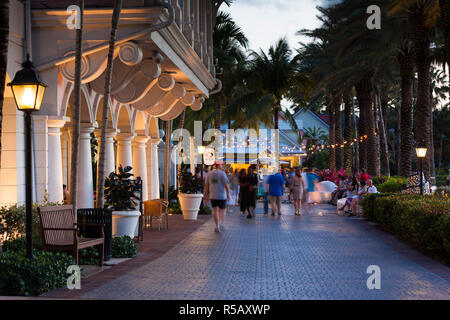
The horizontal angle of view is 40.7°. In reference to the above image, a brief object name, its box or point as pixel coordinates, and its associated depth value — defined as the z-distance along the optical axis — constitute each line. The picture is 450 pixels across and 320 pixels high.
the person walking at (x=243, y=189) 22.11
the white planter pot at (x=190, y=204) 20.14
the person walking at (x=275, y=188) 21.92
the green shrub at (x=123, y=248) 11.03
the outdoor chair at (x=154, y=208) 15.97
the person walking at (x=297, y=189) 22.53
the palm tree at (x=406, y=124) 26.12
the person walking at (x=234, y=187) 28.98
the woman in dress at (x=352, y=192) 22.38
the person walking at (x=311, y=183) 27.31
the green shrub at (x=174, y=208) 23.59
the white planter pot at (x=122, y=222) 12.16
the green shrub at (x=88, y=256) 10.03
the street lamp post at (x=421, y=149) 19.56
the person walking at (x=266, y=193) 22.53
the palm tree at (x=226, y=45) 30.45
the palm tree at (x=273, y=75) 36.12
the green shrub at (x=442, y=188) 26.13
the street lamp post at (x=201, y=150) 28.94
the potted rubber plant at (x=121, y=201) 12.19
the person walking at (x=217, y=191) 16.31
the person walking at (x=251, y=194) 21.63
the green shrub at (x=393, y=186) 25.58
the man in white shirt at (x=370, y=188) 20.81
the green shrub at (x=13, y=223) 10.58
